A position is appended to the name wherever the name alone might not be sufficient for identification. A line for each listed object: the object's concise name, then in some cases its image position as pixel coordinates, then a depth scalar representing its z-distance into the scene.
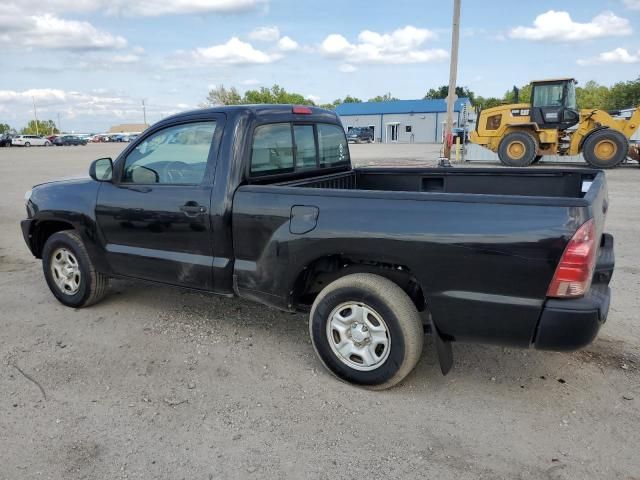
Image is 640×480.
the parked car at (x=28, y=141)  56.81
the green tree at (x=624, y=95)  58.34
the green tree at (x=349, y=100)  119.84
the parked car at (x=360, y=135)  55.54
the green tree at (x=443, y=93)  99.70
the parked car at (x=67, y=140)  61.12
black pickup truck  2.74
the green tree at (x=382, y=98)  123.62
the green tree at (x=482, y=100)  97.75
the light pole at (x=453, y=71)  16.84
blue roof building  65.31
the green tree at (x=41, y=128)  110.29
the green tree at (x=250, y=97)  80.16
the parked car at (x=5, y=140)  54.16
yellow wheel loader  16.77
